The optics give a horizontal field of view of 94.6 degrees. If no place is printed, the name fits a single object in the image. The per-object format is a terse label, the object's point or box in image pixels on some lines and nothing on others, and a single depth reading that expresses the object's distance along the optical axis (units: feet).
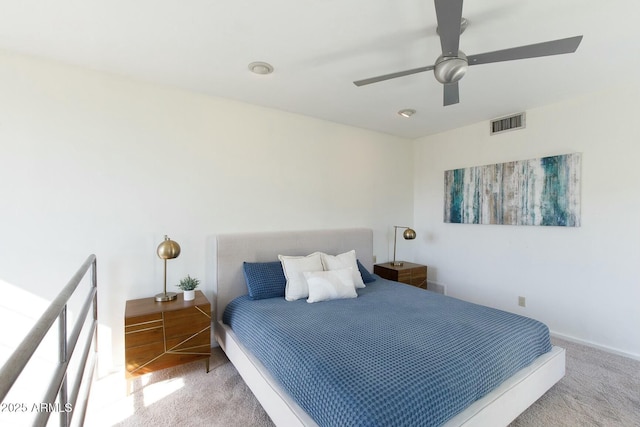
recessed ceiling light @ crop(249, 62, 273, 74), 7.66
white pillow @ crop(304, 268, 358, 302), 8.61
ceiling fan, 4.67
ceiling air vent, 11.05
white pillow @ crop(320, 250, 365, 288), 9.87
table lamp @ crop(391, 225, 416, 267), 12.78
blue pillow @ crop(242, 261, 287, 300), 8.82
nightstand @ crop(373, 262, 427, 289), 12.29
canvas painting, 9.93
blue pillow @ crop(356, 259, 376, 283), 10.74
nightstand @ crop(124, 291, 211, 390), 7.04
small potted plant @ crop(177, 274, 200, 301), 8.30
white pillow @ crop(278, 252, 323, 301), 8.82
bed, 4.42
